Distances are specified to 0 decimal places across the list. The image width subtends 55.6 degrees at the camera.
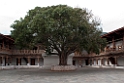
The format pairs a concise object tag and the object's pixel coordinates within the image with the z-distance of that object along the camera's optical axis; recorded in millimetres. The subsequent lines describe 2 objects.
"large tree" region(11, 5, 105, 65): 15754
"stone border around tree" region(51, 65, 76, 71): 19292
